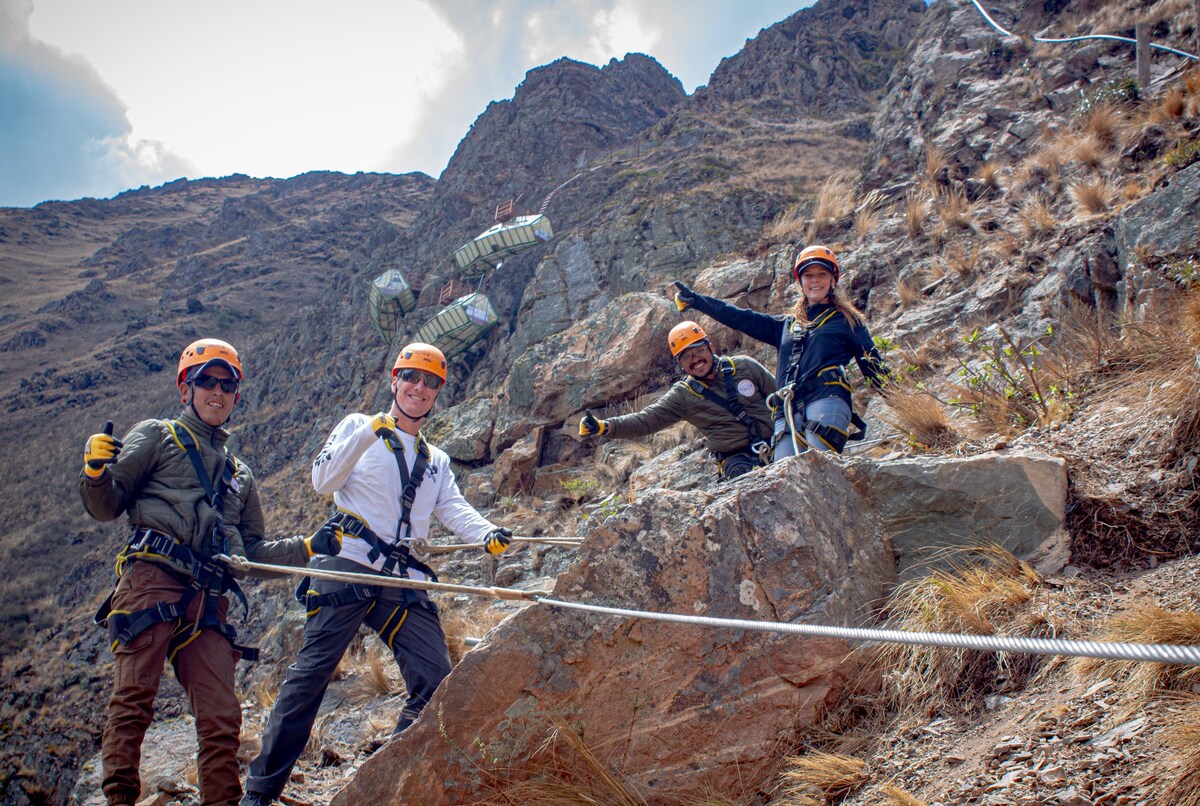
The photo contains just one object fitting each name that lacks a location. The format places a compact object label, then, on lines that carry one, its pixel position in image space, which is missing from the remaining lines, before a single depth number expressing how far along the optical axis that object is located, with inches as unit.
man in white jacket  119.2
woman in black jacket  172.2
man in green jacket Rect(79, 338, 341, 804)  116.7
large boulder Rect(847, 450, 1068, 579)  115.2
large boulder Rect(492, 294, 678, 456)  417.4
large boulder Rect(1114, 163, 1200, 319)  187.3
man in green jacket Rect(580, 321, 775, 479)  201.3
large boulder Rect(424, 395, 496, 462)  489.1
